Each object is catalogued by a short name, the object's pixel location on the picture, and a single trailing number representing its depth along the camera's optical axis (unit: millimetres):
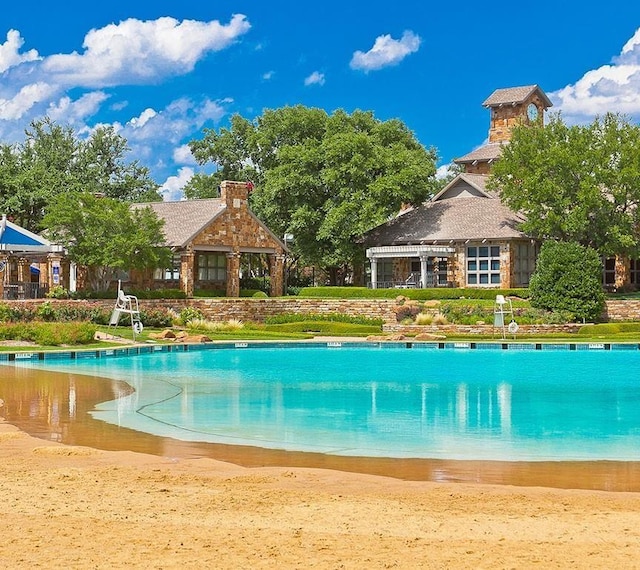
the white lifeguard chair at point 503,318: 37344
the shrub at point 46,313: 37281
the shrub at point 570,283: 41156
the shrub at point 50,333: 32188
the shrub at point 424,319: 41156
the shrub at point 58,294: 43938
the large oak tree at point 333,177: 51500
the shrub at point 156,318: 39781
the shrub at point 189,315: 42000
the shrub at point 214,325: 40750
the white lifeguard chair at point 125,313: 35531
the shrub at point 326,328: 41406
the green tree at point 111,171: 71250
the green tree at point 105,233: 43562
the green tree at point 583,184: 43969
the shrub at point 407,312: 42594
